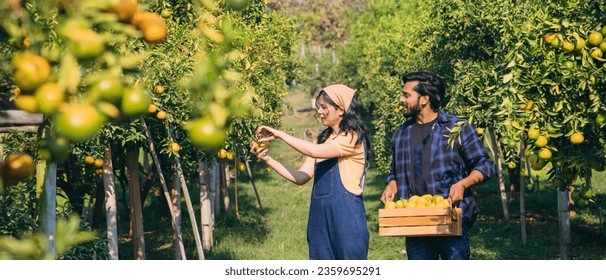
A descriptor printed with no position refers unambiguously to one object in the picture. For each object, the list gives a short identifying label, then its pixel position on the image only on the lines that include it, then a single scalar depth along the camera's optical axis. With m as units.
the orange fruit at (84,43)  2.30
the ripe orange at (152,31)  2.72
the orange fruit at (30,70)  2.38
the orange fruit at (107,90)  2.33
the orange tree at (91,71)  2.22
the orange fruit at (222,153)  8.51
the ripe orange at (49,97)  2.31
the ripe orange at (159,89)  8.76
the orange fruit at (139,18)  2.71
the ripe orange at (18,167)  3.16
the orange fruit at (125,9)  2.59
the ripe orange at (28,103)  2.39
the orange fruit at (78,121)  2.18
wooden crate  5.76
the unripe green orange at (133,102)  2.35
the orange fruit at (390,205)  6.09
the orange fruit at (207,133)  2.24
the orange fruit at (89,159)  9.69
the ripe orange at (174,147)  9.19
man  6.06
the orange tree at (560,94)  6.38
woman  6.11
